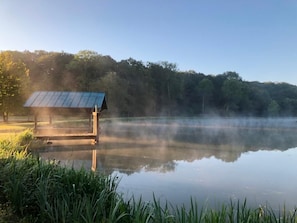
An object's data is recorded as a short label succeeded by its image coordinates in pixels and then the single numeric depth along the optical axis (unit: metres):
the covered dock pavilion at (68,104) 10.68
